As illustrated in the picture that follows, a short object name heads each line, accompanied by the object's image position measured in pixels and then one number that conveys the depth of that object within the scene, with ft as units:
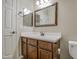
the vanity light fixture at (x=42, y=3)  4.72
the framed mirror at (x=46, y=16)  4.31
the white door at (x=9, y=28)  5.22
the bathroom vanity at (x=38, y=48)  3.25
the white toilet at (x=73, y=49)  3.22
